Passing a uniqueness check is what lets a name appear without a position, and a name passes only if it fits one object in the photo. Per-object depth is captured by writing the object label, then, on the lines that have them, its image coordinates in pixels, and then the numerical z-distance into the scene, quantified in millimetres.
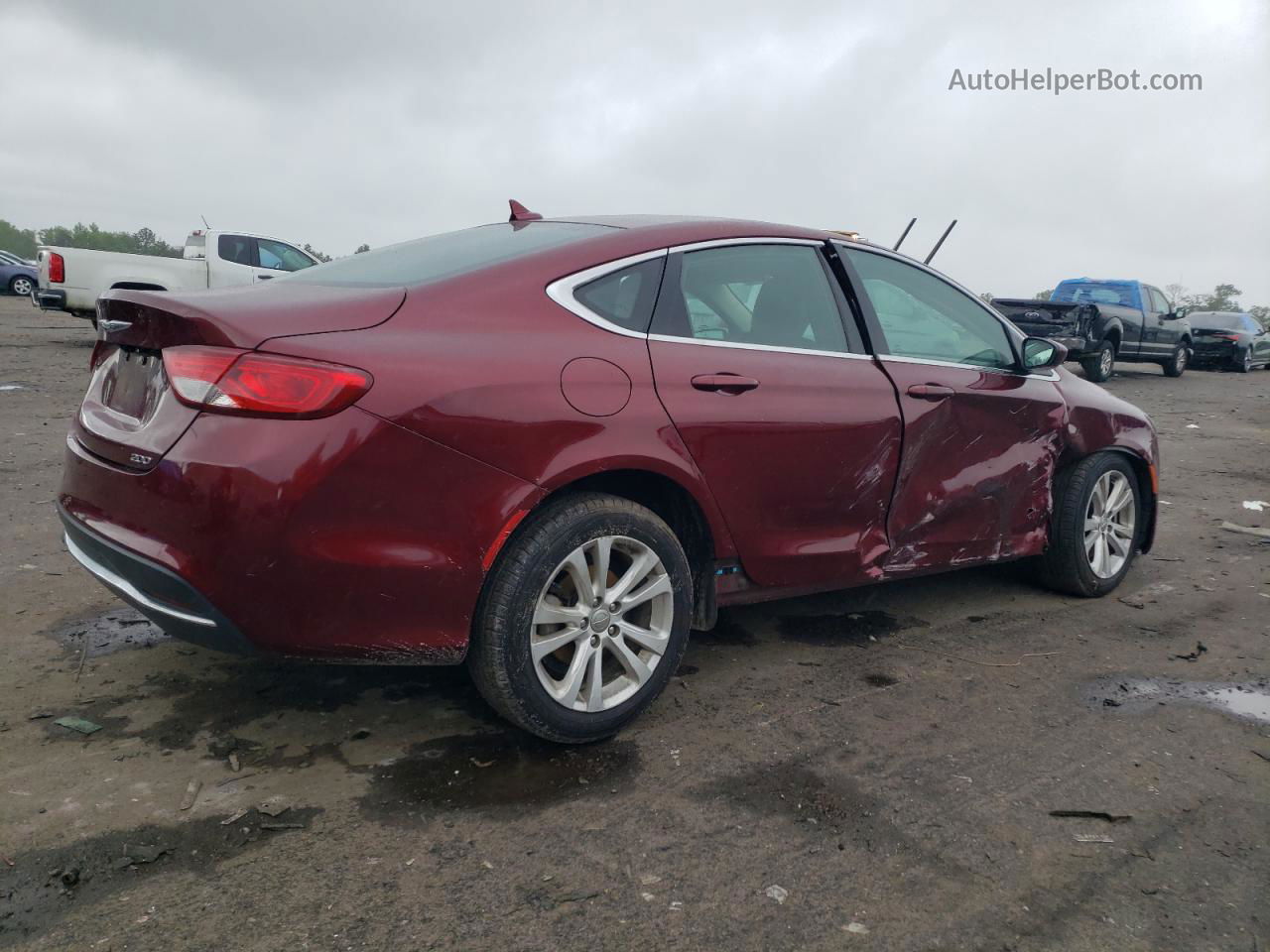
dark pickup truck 15062
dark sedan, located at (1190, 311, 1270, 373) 22906
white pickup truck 14133
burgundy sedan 2506
